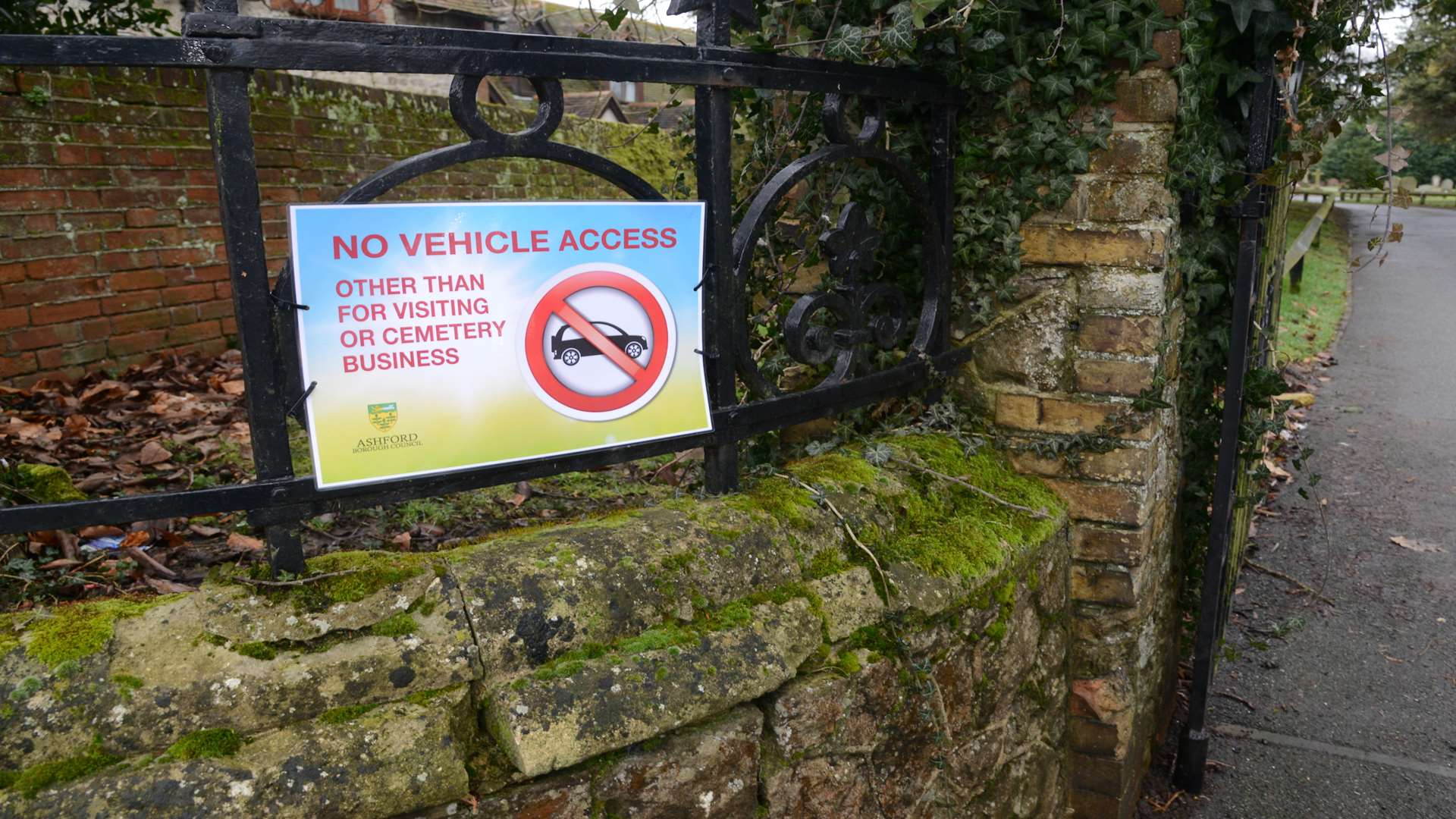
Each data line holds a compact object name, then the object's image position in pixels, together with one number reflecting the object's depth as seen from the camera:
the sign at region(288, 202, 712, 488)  1.46
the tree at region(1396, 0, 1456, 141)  16.40
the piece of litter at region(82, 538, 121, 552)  2.30
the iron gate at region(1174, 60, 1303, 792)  2.75
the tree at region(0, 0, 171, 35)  3.24
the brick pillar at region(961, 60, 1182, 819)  2.47
